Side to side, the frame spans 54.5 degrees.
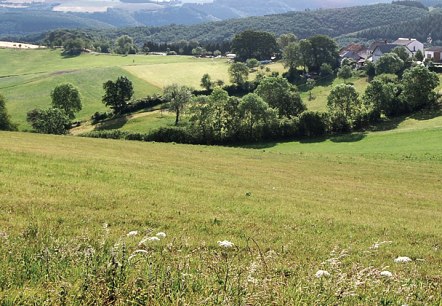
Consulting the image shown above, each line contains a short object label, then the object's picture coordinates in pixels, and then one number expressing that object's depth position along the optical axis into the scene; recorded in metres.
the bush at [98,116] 107.76
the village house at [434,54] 166.40
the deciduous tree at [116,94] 112.81
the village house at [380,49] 191.68
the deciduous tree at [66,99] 101.38
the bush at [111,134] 69.62
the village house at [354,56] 188.82
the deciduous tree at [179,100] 101.88
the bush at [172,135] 68.21
